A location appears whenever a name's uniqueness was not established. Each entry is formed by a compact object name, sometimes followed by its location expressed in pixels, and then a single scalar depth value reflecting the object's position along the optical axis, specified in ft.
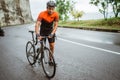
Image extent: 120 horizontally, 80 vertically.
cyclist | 10.46
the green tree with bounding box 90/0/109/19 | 40.74
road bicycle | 10.10
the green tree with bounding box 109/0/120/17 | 38.36
